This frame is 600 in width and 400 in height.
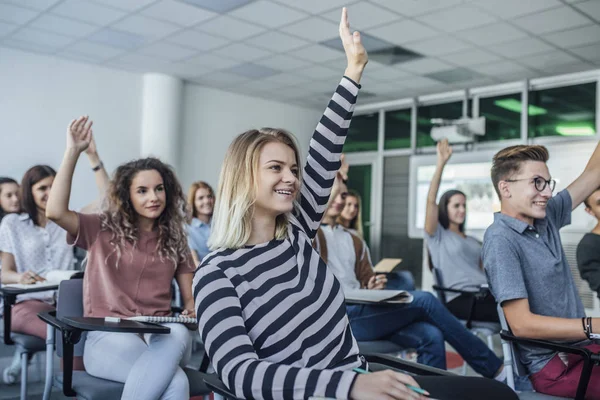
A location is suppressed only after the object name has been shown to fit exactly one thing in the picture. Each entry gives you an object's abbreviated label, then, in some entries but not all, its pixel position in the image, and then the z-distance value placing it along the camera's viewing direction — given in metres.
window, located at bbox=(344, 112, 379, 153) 8.36
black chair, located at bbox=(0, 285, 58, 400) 2.48
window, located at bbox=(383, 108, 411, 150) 7.91
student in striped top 1.14
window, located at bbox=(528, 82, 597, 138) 6.15
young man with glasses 1.78
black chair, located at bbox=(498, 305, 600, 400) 1.67
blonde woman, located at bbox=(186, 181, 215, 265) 4.65
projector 6.88
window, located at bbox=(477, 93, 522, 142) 6.78
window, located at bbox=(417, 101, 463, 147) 7.42
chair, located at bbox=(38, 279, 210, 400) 1.76
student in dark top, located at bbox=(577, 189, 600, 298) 2.82
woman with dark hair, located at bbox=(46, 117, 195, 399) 1.90
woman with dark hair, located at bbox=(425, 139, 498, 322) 3.79
